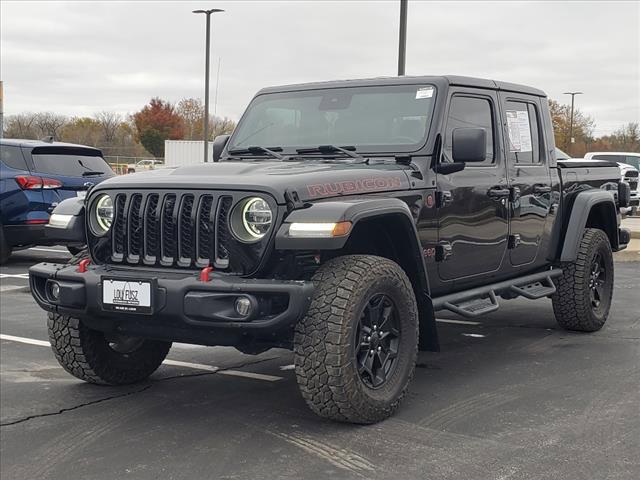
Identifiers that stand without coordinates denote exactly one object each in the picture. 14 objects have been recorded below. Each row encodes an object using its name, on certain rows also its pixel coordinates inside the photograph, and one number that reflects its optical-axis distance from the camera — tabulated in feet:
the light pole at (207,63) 94.07
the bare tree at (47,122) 159.39
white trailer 127.24
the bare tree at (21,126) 148.21
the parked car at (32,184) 35.70
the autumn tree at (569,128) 216.13
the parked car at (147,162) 172.65
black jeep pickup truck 13.50
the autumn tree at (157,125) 227.40
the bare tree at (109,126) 235.40
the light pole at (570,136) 204.44
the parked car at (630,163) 69.87
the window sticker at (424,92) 17.92
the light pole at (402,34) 48.24
